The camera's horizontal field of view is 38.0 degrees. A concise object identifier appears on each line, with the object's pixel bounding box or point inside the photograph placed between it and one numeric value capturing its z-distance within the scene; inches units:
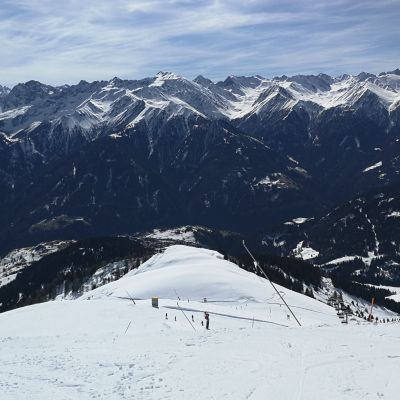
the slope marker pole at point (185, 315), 2676.2
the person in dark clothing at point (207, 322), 2620.6
